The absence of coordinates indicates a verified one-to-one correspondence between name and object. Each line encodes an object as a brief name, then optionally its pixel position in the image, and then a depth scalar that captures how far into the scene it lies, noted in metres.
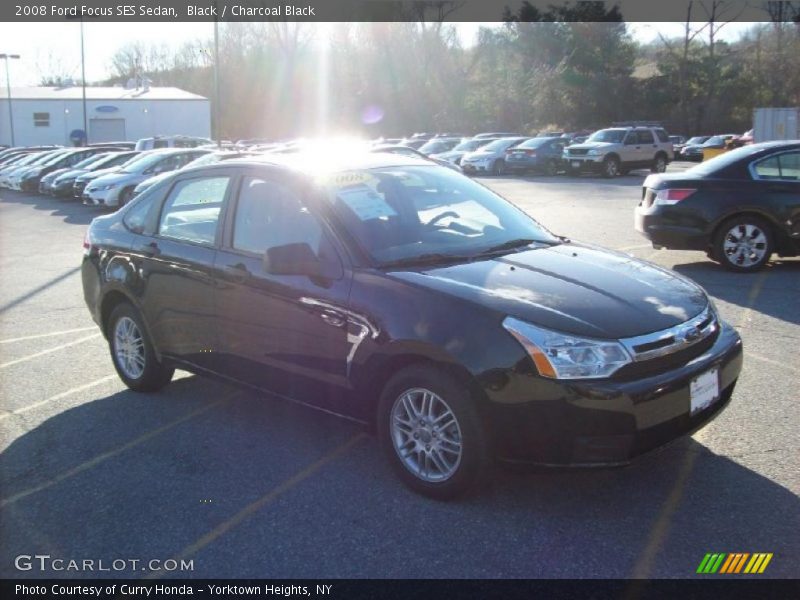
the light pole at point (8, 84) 52.88
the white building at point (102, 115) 57.44
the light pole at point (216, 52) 22.28
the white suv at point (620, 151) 28.24
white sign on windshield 4.42
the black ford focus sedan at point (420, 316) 3.50
